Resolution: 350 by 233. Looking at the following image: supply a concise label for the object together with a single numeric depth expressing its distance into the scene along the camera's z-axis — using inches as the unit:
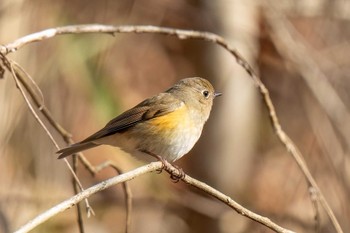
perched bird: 304.5
